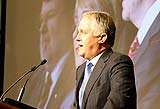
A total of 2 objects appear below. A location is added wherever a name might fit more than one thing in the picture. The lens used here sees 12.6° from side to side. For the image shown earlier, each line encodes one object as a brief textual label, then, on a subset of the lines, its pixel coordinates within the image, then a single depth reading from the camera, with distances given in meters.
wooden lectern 3.55
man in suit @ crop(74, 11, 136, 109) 3.62
